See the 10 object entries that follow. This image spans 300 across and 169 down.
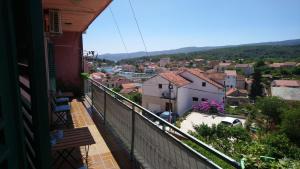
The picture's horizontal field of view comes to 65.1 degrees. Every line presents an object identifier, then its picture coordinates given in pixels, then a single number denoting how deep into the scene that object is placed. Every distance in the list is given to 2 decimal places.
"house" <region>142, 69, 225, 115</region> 28.60
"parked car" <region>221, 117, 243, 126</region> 22.88
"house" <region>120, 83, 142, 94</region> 45.83
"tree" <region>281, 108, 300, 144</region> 21.27
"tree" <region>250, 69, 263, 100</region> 49.53
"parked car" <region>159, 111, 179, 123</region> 25.27
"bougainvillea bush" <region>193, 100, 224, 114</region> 27.70
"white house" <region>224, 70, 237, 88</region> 61.56
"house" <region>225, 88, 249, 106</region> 45.53
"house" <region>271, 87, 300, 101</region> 40.03
